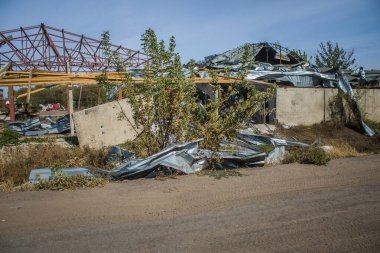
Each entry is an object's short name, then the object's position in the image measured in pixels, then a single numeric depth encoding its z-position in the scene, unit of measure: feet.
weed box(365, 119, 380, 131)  40.47
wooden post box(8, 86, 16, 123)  32.65
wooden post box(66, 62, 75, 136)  30.27
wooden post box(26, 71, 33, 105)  24.03
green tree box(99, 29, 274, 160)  19.58
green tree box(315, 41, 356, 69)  94.63
